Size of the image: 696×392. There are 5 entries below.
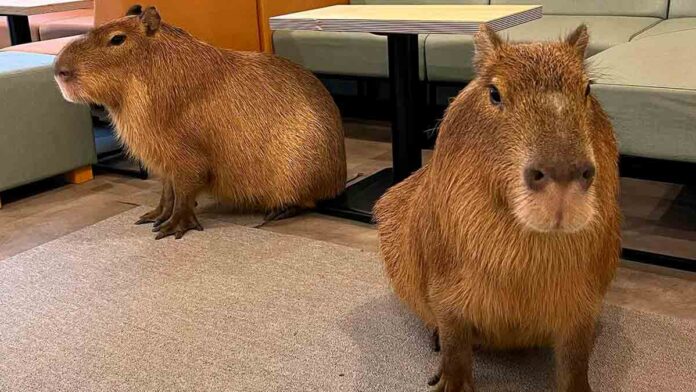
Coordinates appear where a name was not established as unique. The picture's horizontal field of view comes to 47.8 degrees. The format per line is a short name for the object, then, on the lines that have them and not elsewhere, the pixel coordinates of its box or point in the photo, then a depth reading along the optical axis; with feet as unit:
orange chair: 10.62
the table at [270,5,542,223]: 8.57
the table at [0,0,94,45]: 12.90
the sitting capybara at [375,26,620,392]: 4.06
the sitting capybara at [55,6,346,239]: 9.07
